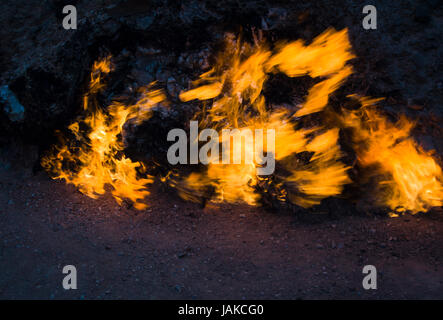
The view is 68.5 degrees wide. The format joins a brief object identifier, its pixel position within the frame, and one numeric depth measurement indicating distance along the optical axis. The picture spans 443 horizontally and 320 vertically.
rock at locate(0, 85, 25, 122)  3.83
